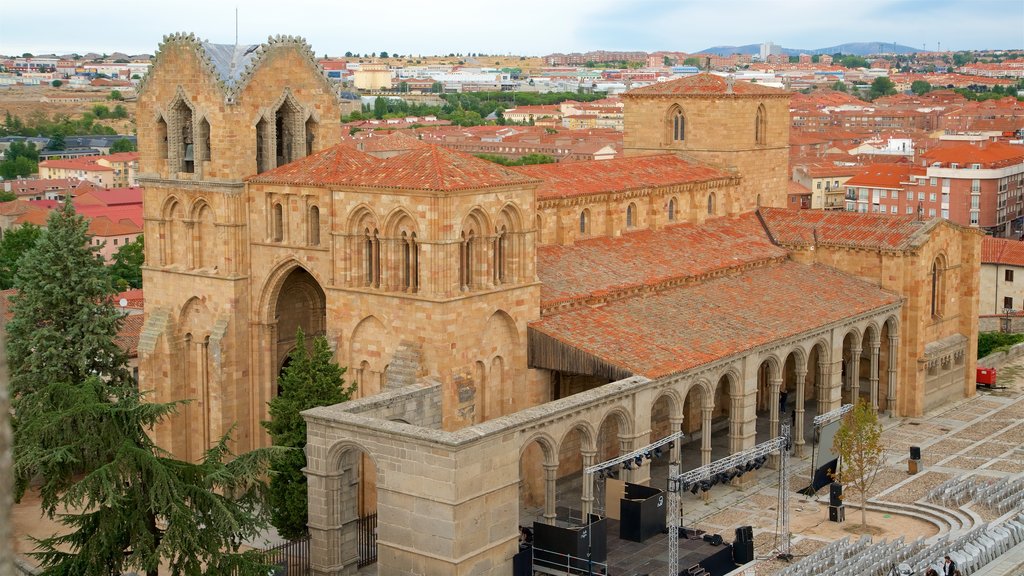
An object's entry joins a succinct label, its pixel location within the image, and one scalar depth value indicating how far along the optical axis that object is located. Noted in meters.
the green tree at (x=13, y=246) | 81.31
